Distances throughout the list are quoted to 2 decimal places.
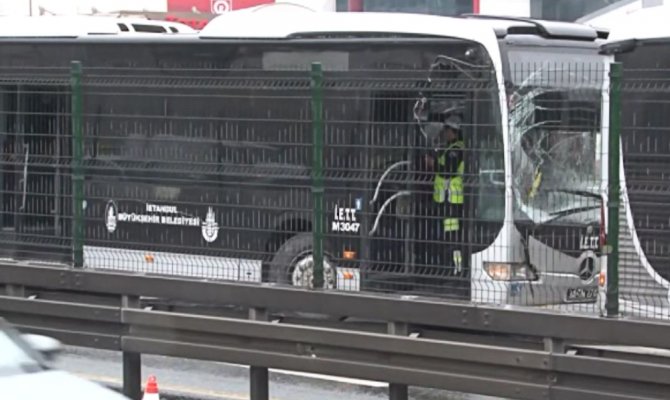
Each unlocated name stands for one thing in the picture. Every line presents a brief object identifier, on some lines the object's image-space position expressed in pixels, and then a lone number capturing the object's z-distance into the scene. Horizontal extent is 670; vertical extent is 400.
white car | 12.32
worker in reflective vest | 17.12
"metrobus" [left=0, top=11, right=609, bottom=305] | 17.75
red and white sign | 74.50
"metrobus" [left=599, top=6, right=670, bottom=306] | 15.90
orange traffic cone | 16.55
